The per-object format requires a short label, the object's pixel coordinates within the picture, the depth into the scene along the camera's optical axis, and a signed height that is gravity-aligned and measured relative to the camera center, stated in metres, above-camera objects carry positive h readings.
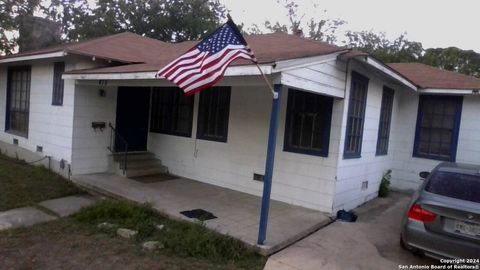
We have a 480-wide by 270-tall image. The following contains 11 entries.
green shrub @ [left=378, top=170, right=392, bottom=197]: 9.23 -1.53
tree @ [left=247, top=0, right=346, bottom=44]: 28.56 +7.30
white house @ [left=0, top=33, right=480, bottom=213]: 7.19 -0.16
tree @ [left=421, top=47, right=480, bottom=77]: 27.11 +5.31
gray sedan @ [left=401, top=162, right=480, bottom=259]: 4.50 -1.08
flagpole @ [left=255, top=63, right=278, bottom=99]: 4.80 +0.40
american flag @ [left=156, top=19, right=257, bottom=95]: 4.57 +0.67
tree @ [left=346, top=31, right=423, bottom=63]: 27.64 +6.62
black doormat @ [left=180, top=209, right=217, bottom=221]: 6.21 -1.77
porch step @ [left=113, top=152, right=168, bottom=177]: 9.20 -1.50
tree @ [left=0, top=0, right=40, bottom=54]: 17.50 +3.85
